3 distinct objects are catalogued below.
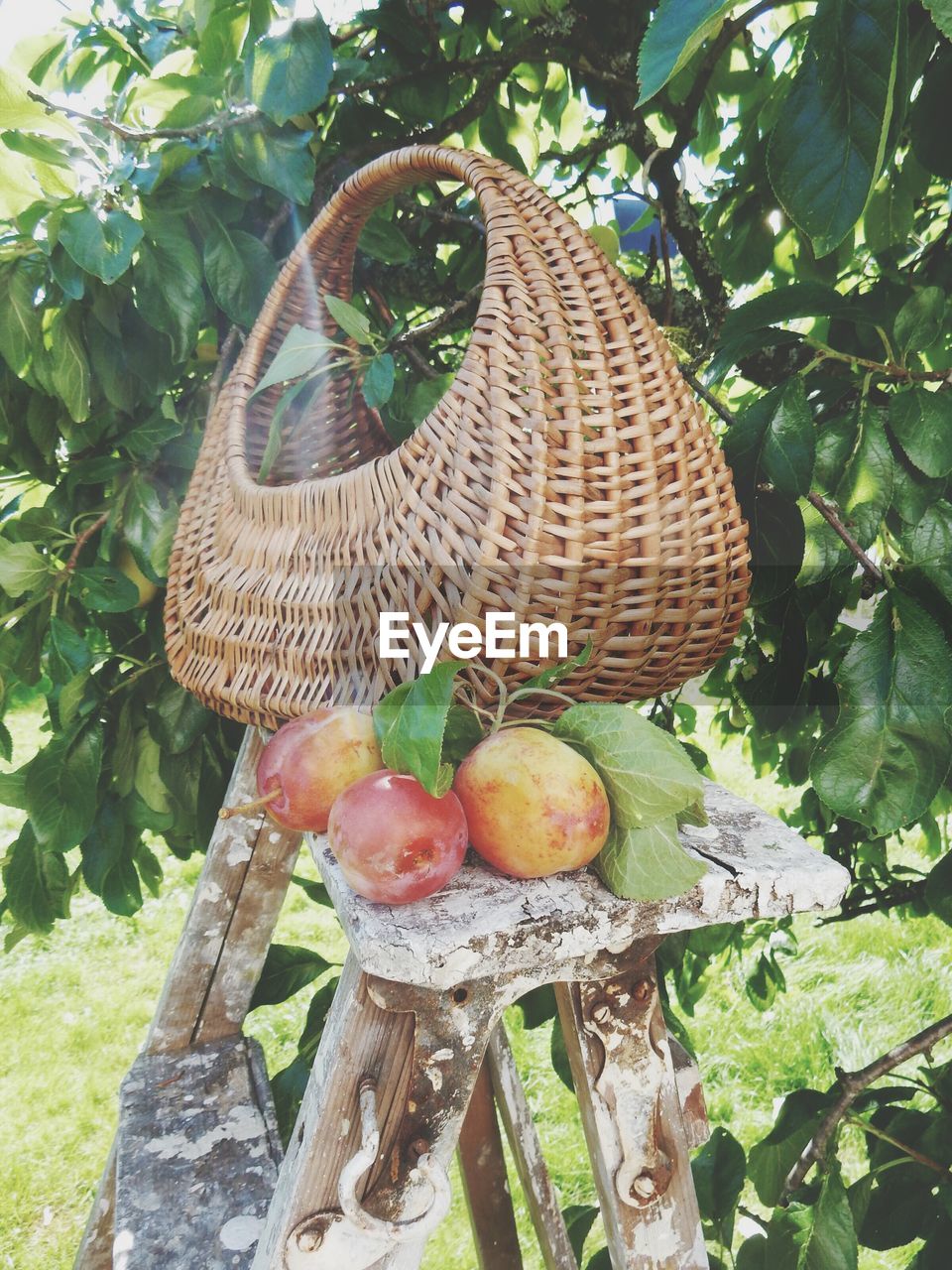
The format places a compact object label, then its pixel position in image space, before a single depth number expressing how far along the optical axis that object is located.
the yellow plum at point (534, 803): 0.44
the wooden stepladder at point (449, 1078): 0.45
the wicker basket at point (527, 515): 0.49
